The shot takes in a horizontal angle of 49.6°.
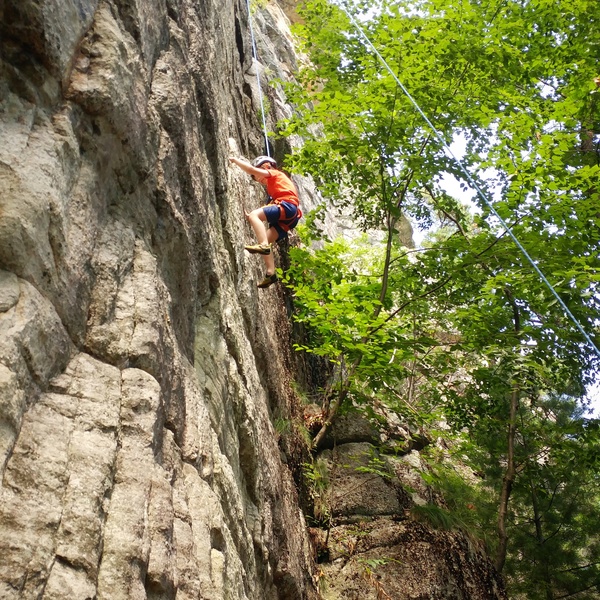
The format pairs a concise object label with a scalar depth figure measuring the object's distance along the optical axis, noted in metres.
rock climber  6.86
